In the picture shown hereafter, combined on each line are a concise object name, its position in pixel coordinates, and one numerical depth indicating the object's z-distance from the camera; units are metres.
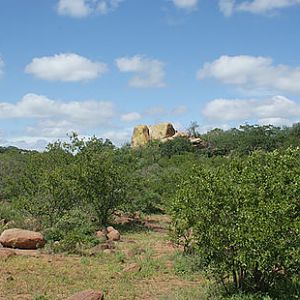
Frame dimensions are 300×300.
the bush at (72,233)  16.80
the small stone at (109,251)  16.64
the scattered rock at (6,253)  15.12
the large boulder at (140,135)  86.27
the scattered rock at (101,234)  19.58
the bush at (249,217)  9.68
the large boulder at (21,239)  17.02
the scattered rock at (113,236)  19.97
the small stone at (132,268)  13.88
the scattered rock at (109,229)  21.09
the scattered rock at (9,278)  12.65
